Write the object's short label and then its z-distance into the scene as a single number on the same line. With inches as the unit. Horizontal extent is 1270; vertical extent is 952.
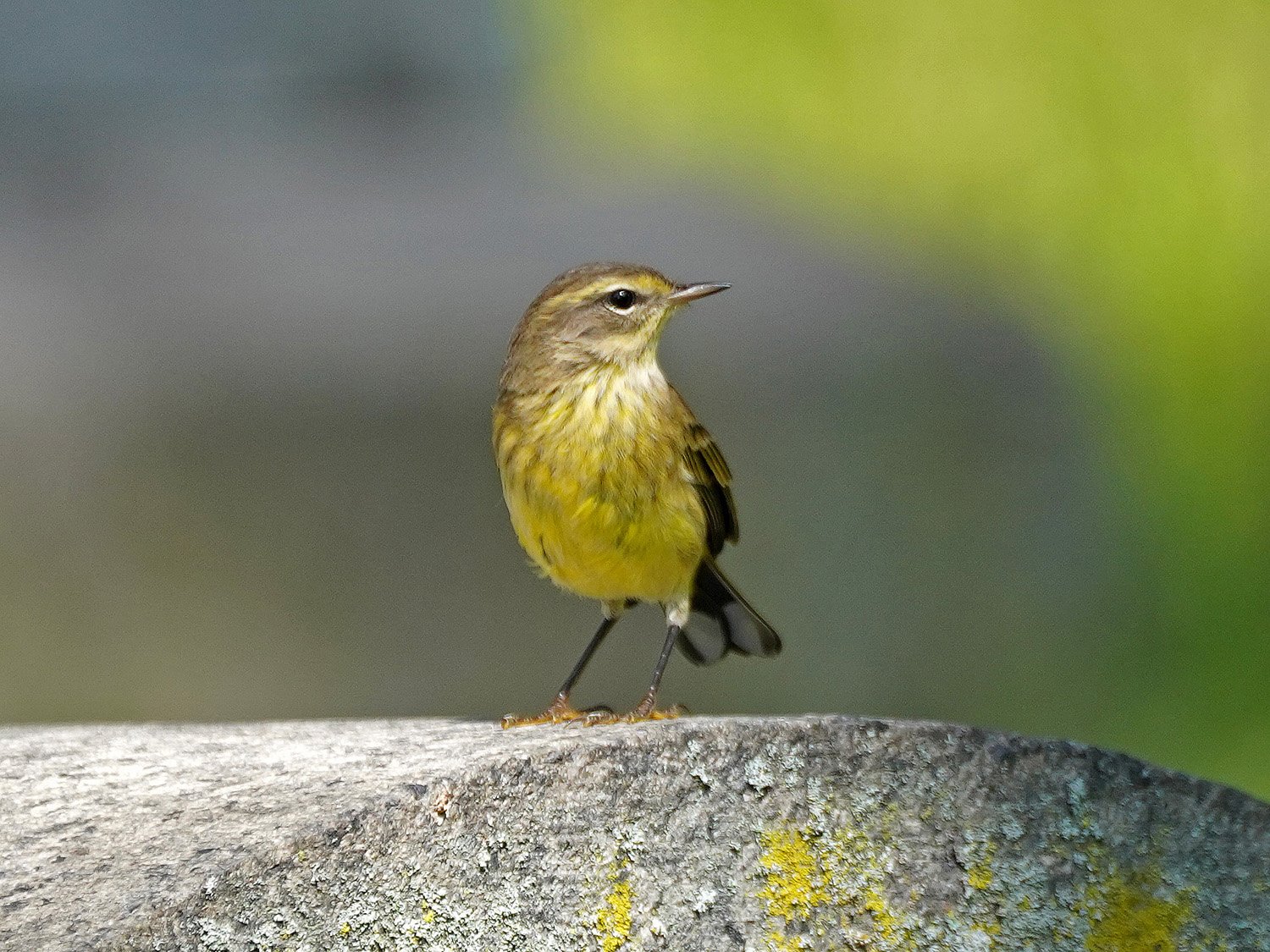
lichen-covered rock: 180.7
